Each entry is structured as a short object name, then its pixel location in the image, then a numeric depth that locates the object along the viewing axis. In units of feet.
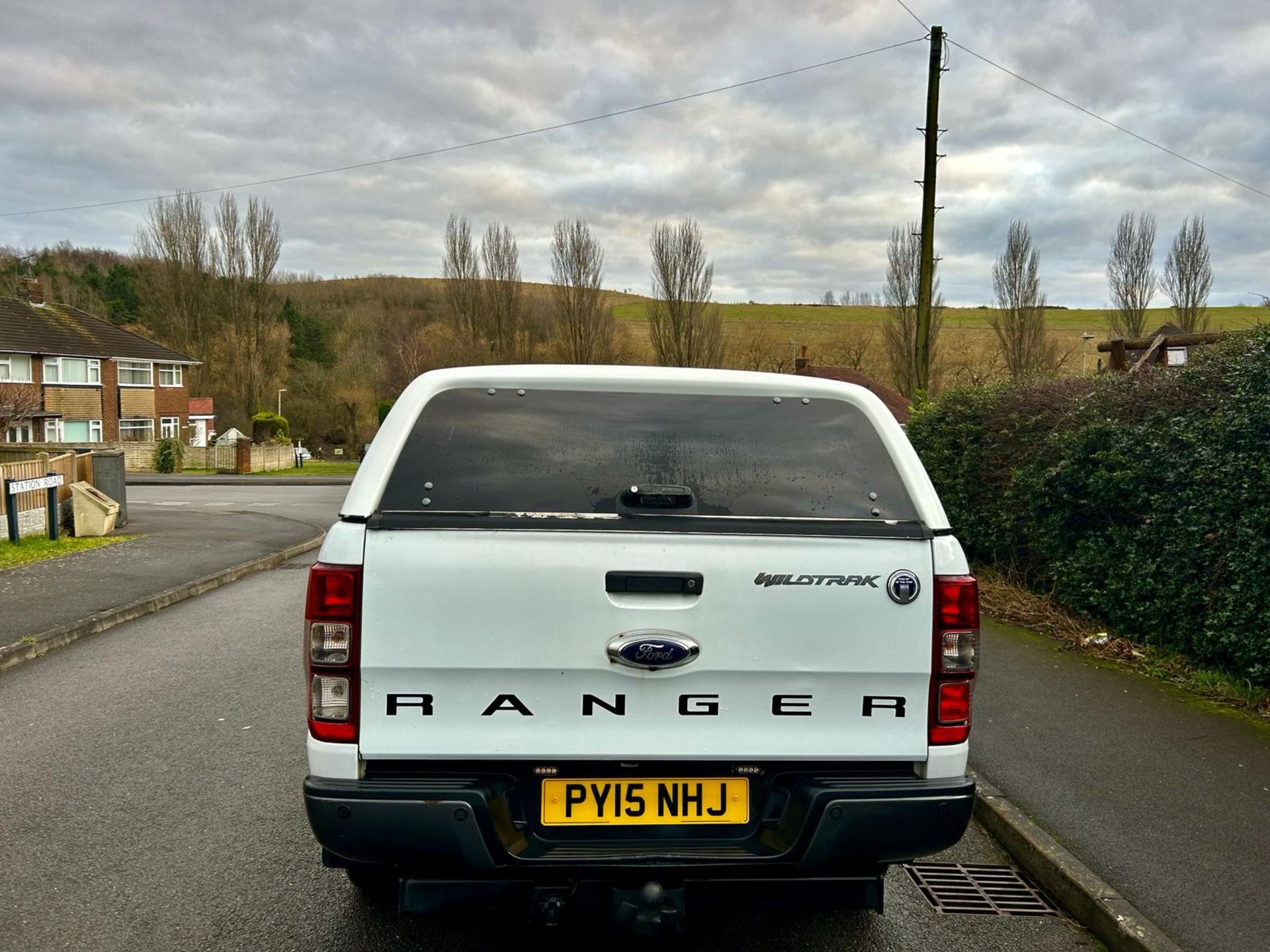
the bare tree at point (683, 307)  138.72
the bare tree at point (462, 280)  155.63
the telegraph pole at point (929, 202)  49.19
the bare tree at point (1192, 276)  137.59
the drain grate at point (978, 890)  11.74
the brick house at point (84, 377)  145.69
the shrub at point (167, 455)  142.51
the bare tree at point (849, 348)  168.96
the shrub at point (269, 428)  170.40
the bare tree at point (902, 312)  130.52
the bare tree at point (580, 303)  143.95
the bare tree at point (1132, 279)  142.10
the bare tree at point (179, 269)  191.93
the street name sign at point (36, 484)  43.47
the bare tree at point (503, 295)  151.43
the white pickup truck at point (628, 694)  8.28
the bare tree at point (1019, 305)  143.43
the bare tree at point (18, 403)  85.92
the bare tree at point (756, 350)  160.15
